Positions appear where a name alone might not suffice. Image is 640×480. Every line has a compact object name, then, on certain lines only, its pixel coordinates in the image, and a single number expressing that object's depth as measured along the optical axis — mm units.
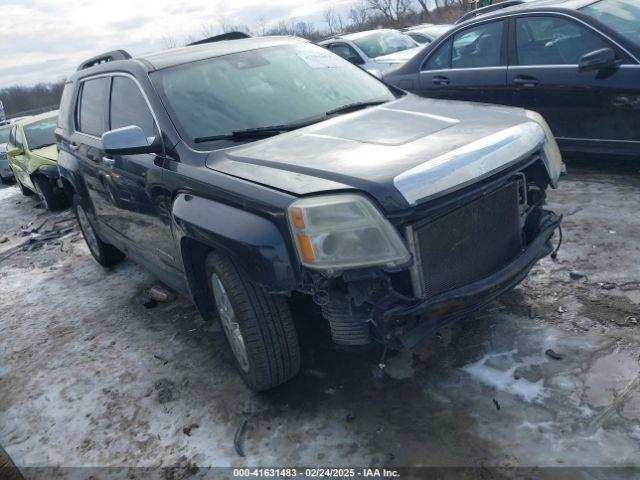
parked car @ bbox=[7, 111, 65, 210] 8312
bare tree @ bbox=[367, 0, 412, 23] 40469
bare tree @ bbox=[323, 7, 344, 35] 44294
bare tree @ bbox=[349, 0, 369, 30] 42625
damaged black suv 2229
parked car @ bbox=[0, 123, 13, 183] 13141
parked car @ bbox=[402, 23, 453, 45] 12406
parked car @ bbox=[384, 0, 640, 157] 4465
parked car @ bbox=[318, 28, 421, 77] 9672
